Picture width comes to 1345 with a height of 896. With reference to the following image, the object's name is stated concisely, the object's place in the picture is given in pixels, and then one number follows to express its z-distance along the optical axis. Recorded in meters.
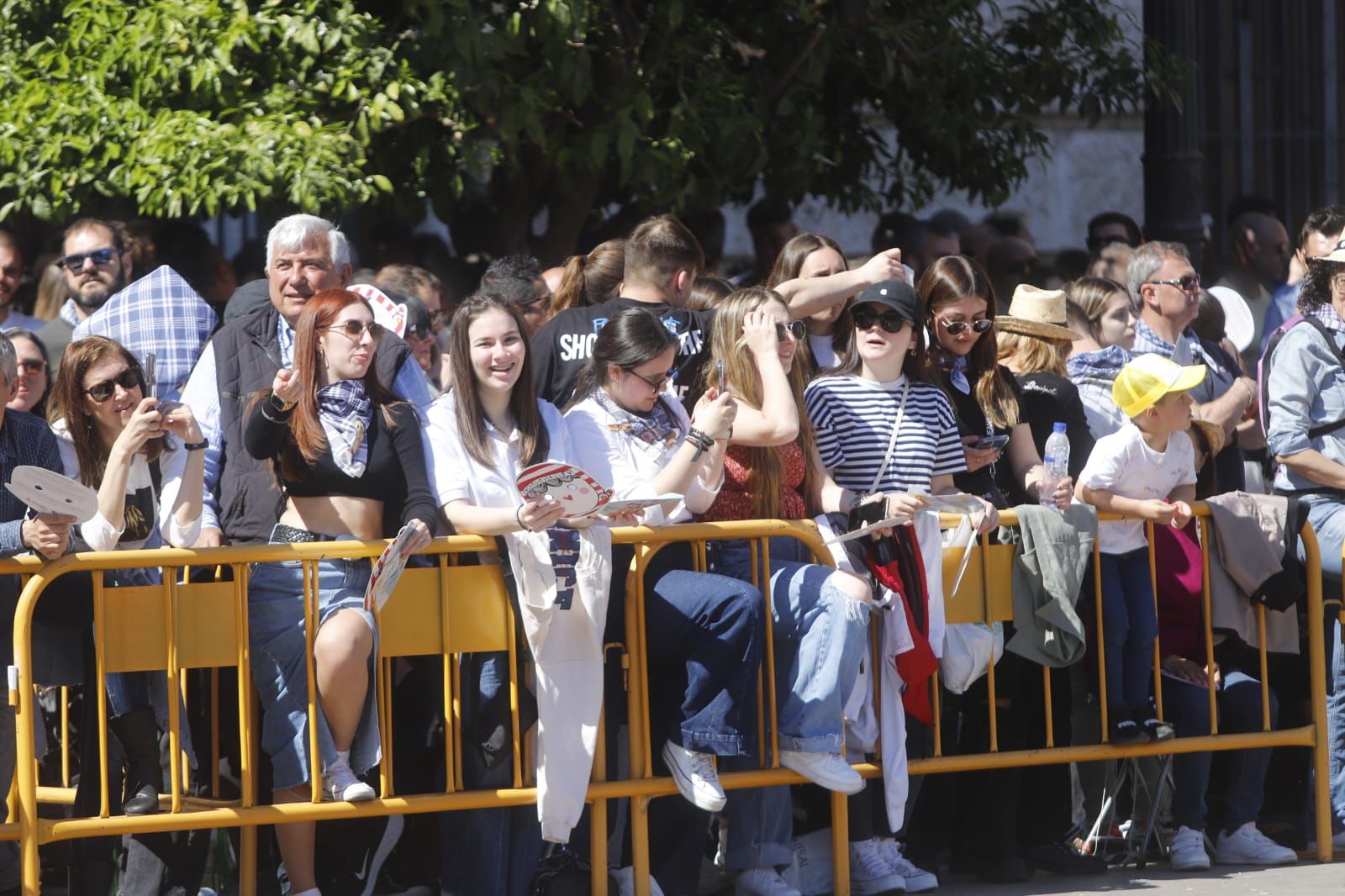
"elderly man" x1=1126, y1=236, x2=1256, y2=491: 16.00
